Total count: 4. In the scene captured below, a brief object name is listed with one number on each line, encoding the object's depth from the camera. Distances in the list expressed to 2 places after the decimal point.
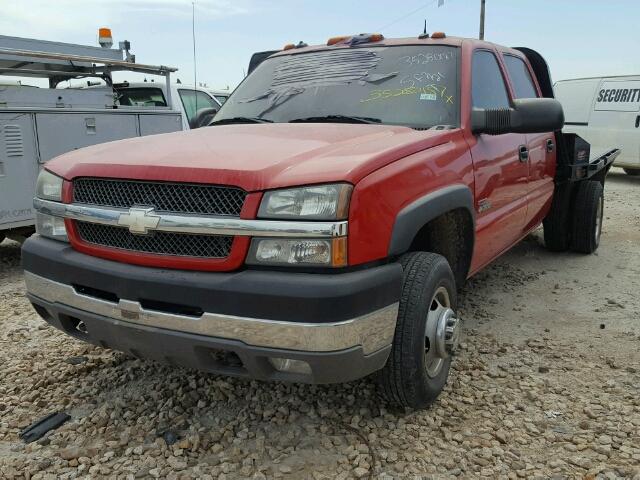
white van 11.36
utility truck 5.17
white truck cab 7.96
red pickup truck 2.10
